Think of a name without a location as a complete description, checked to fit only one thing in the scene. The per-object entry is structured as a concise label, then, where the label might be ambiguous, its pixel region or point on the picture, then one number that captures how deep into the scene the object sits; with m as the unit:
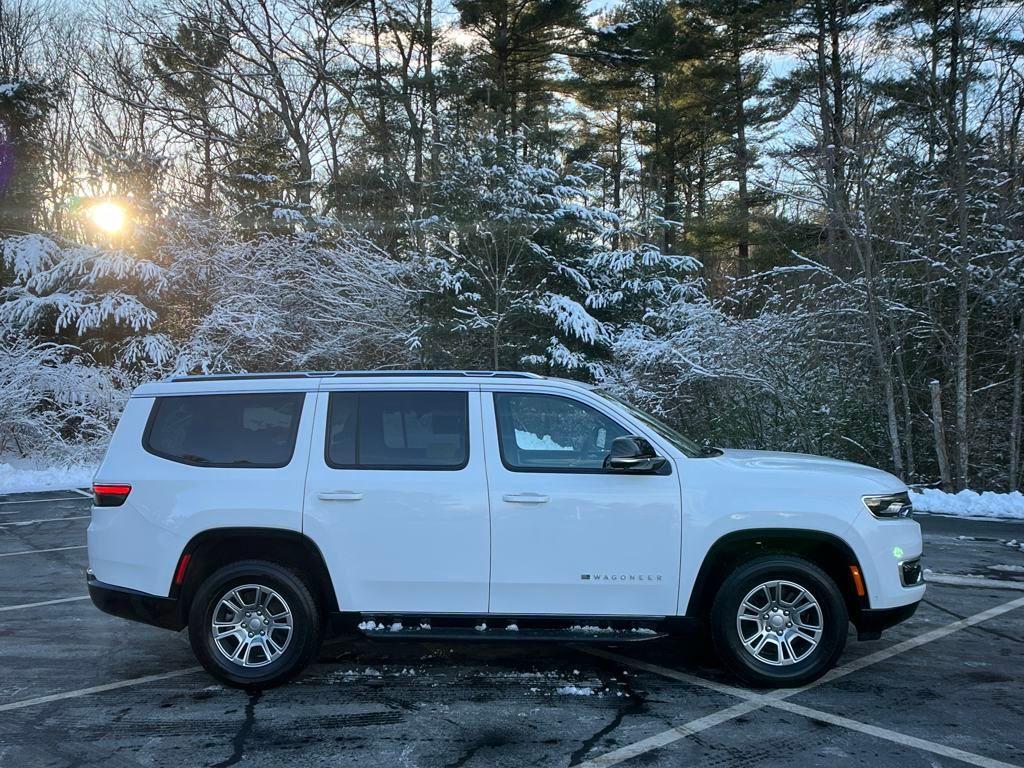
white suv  4.43
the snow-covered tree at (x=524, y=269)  15.34
